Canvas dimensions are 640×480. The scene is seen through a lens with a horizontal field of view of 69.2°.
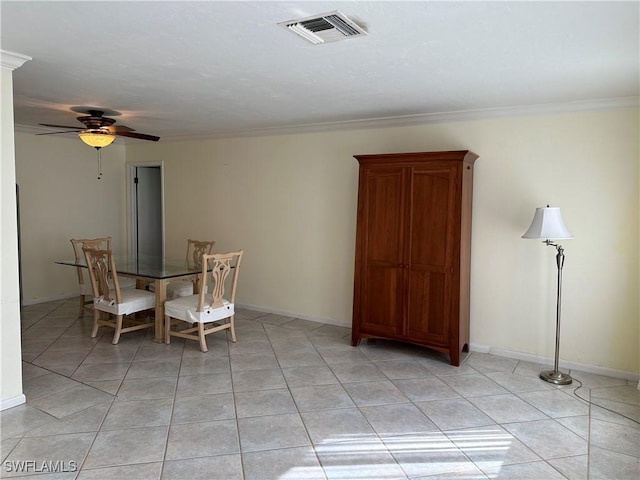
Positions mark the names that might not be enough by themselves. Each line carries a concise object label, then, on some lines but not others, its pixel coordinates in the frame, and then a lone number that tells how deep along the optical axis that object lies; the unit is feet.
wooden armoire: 13.46
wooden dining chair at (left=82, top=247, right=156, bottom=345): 15.02
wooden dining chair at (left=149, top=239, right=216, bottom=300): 17.22
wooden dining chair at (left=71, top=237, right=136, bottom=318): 17.51
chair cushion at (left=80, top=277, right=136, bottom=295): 17.19
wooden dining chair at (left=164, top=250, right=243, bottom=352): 14.38
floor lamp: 12.09
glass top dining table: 15.29
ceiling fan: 13.92
